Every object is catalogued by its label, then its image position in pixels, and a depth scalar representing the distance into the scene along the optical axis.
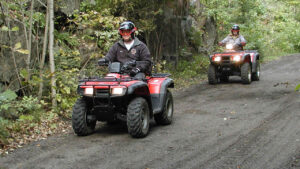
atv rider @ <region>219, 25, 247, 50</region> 26.00
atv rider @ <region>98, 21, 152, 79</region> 13.35
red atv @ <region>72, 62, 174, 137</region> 11.62
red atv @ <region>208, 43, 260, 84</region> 24.52
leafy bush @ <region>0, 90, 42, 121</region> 14.52
